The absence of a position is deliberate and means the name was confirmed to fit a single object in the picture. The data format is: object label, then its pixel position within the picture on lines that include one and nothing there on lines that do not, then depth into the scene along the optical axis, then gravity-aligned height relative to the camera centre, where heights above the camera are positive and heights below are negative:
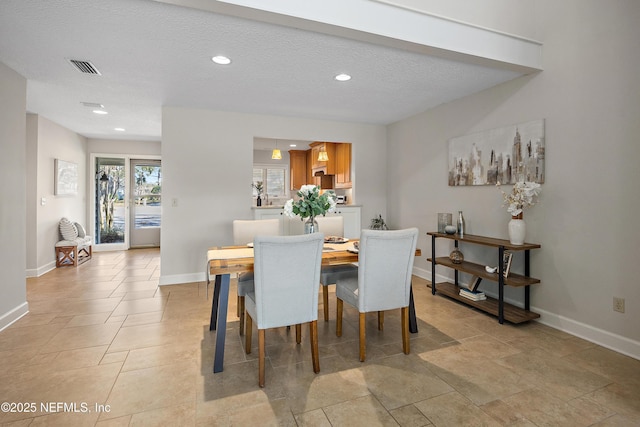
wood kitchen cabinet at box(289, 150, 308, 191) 8.00 +0.96
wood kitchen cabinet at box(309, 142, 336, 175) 6.39 +0.98
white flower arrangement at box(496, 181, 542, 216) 2.97 +0.12
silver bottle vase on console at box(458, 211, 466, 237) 3.72 -0.18
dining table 2.17 -0.39
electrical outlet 2.51 -0.72
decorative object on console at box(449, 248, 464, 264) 3.72 -0.54
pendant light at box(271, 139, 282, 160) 6.86 +1.10
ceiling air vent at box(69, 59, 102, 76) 2.87 +1.24
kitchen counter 4.72 +0.00
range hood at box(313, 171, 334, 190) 7.14 +0.58
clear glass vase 2.78 -0.16
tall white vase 3.04 -0.19
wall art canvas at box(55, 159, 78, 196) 5.36 +0.46
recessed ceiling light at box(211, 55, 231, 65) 2.77 +1.25
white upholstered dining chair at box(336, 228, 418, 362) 2.30 -0.47
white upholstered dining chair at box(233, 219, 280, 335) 3.44 -0.23
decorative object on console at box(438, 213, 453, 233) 3.91 -0.13
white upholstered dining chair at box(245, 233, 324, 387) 2.02 -0.48
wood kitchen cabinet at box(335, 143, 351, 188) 5.63 +0.75
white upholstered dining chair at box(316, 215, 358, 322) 2.96 -0.58
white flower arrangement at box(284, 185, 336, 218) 2.69 +0.04
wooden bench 5.35 -0.65
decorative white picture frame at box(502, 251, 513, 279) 3.14 -0.51
